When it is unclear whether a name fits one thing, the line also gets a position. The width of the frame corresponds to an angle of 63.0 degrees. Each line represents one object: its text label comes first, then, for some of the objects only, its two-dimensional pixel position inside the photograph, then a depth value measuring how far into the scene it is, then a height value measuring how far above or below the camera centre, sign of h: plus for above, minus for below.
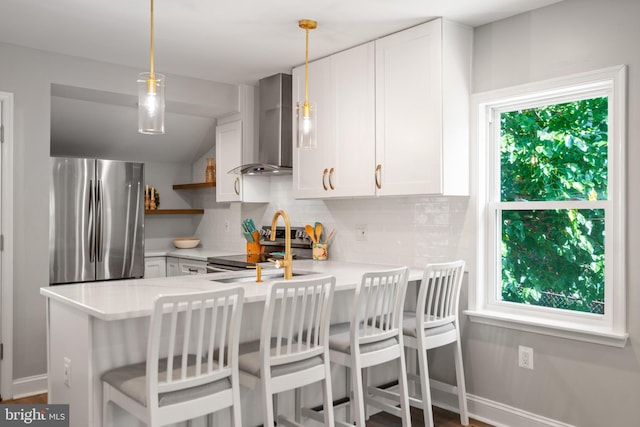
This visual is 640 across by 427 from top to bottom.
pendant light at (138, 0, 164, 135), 2.36 +0.50
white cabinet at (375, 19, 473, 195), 3.29 +0.68
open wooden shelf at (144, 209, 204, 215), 5.77 +0.00
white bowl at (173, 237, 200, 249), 5.84 -0.35
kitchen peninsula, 2.29 -0.57
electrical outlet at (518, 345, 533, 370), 3.15 -0.88
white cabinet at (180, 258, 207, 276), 4.98 -0.54
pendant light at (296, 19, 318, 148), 3.01 +0.50
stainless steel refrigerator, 4.19 -0.07
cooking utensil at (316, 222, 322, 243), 4.41 -0.16
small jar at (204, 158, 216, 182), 5.72 +0.44
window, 2.85 +0.03
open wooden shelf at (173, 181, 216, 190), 5.62 +0.29
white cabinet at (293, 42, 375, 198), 3.74 +0.64
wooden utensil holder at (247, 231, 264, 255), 4.95 -0.32
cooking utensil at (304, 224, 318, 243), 4.44 -0.17
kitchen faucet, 3.13 -0.30
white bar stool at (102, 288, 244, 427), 1.97 -0.69
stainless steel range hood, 4.52 +0.75
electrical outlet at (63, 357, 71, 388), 2.49 -0.77
